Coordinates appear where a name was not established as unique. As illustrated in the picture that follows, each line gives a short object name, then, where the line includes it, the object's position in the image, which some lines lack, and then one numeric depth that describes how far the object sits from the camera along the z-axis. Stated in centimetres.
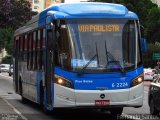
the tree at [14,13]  4588
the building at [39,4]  17488
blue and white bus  1352
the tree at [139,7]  8569
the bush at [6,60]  12354
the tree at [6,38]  8681
